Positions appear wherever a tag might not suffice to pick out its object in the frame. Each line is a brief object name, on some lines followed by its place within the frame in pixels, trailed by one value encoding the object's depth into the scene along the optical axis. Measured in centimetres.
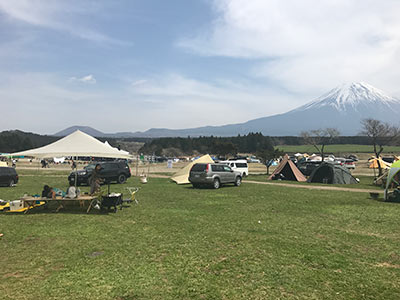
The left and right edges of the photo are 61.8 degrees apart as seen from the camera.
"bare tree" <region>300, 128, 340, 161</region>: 7194
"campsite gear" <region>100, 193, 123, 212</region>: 1211
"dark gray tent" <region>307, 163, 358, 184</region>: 2588
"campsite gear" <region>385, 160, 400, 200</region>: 1612
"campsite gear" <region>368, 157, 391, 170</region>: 3431
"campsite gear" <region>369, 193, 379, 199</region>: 1663
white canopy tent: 1573
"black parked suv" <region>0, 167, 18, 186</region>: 2248
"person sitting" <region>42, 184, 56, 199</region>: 1247
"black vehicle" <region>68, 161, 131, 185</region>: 2456
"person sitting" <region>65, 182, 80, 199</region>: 1236
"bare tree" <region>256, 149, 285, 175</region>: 3732
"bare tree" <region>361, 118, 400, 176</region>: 5122
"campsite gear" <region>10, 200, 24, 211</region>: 1207
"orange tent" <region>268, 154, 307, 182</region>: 2848
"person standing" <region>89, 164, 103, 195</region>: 1320
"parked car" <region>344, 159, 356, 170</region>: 4826
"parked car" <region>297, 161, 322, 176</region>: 3209
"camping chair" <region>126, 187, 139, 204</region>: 1352
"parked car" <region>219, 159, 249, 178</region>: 3344
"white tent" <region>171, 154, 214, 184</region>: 2489
